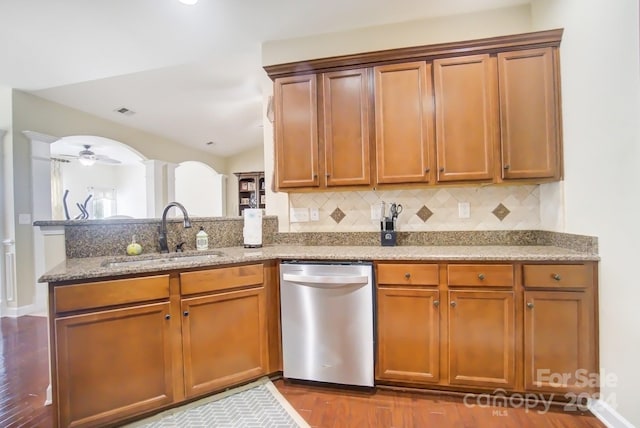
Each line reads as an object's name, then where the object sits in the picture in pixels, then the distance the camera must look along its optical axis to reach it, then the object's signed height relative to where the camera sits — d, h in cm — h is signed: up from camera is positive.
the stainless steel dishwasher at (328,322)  197 -72
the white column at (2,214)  370 +5
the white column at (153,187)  558 +51
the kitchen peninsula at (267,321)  162 -64
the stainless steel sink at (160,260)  182 -30
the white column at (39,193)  382 +31
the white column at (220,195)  786 +47
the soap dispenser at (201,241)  237 -20
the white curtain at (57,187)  705 +69
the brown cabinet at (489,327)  177 -71
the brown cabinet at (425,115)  206 +67
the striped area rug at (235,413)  174 -117
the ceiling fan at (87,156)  560 +110
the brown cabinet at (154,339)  158 -71
